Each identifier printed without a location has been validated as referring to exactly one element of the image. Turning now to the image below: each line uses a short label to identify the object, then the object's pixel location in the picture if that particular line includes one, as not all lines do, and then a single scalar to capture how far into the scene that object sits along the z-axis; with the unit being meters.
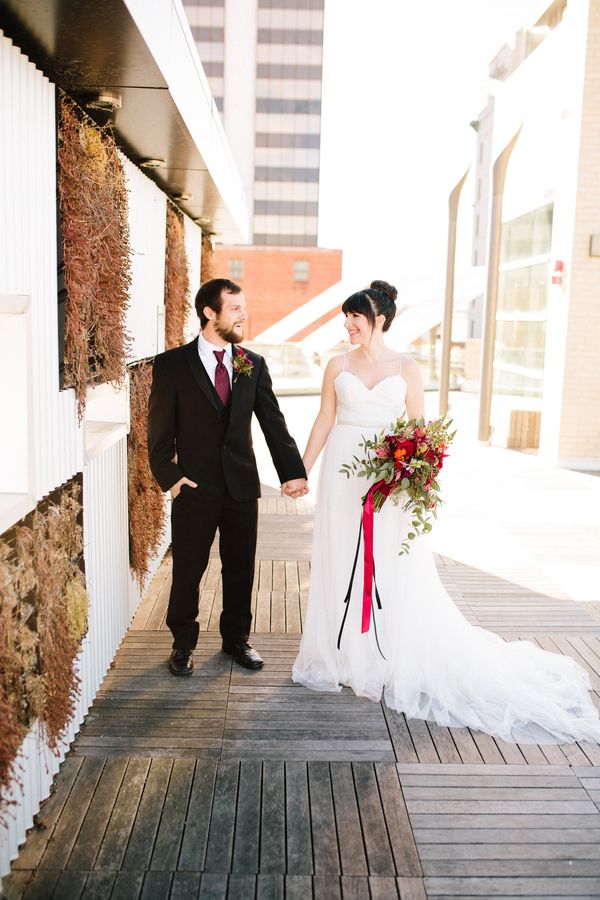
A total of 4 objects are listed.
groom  3.91
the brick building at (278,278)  44.66
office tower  55.56
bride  3.84
